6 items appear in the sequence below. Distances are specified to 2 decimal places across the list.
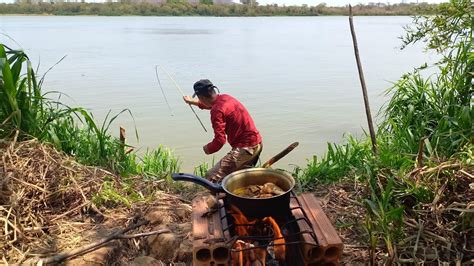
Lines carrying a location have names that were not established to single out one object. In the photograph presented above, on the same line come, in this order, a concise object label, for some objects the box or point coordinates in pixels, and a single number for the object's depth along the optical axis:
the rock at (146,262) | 2.52
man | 3.80
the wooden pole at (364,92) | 3.53
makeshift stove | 1.92
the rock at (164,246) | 2.64
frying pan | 2.03
